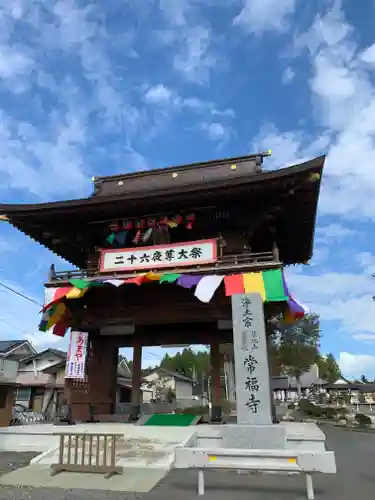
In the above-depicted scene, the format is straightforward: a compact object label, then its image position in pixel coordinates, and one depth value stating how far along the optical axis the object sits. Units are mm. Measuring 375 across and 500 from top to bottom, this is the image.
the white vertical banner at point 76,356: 14406
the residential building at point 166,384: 54753
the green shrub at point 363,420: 23862
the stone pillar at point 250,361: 7887
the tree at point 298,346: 45438
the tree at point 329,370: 75600
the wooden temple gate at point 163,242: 13516
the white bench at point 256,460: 5812
